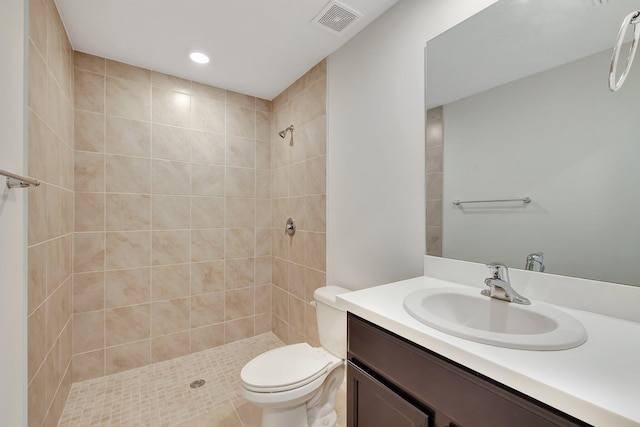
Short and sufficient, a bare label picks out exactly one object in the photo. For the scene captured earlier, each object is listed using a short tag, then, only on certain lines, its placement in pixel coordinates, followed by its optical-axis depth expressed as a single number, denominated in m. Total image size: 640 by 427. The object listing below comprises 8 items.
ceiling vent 1.47
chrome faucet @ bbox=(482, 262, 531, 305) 0.91
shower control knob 2.34
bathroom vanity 0.49
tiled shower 1.74
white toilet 1.27
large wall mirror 0.81
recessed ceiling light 1.93
